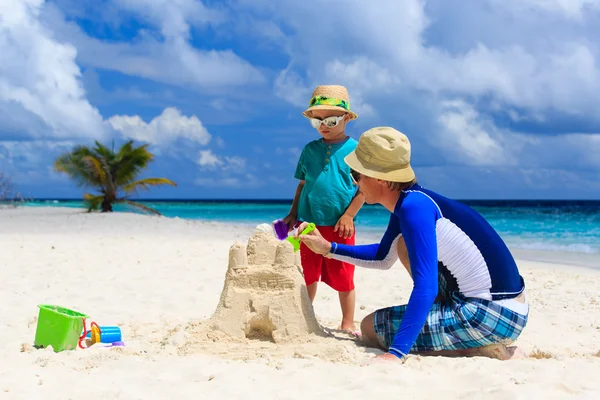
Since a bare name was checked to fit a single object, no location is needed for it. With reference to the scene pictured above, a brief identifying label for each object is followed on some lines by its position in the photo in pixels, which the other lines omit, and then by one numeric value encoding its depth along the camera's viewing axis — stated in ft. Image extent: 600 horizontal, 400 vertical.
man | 10.13
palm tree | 61.00
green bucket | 11.65
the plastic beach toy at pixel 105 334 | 12.16
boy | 13.41
